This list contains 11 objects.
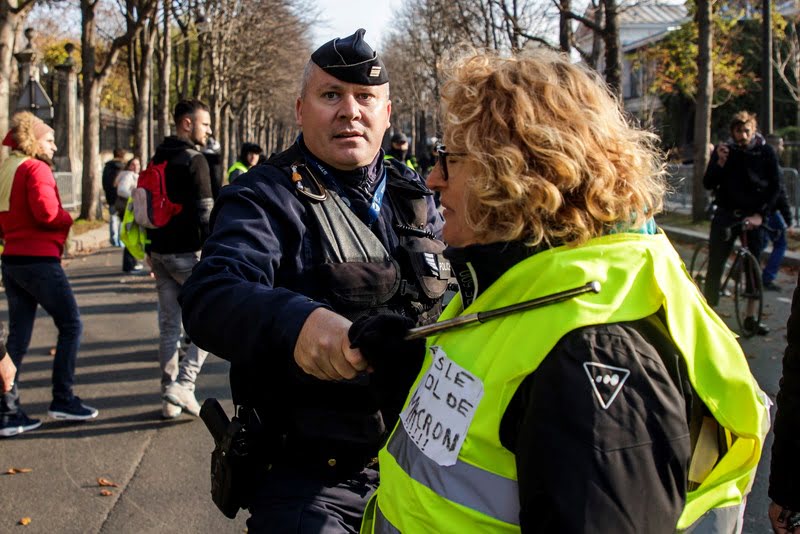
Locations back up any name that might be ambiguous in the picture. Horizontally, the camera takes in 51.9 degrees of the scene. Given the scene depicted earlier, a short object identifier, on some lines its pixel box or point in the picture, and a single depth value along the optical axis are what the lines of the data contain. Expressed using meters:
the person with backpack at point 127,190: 12.51
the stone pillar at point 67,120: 24.89
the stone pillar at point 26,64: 22.86
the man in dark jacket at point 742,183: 8.30
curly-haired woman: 1.26
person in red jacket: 5.32
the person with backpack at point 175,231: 5.64
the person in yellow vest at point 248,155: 10.76
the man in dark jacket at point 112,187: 15.74
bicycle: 7.87
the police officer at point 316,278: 1.75
